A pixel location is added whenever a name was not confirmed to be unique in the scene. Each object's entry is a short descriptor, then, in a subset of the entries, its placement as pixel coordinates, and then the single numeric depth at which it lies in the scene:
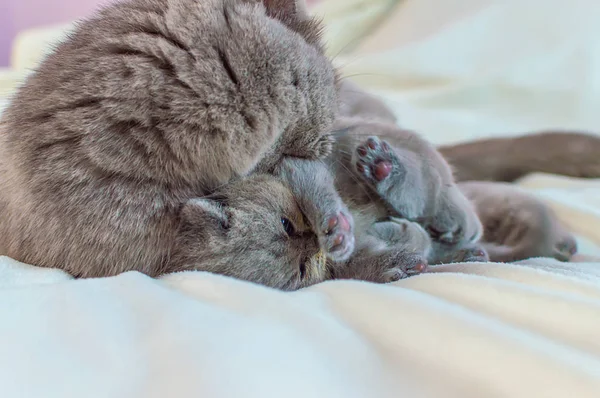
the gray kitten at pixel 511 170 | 0.48
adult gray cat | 0.35
